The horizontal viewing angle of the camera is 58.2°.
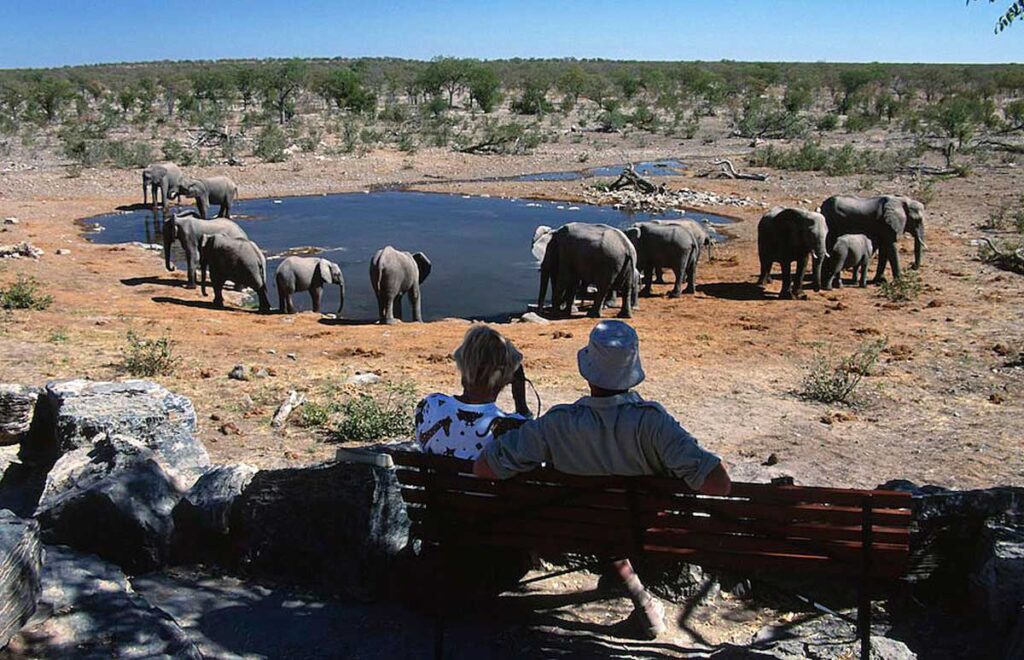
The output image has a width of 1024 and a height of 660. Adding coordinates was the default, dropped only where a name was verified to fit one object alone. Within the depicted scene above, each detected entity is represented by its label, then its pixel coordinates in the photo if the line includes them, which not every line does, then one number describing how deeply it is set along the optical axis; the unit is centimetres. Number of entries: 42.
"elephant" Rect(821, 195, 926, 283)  1588
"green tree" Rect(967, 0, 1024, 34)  627
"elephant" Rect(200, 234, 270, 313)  1447
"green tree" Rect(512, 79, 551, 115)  5172
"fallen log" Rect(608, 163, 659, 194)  2672
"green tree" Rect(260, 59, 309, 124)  4547
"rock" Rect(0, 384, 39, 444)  638
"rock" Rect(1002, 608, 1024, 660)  348
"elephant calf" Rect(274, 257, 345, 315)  1434
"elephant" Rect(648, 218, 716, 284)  1562
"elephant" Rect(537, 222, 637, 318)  1391
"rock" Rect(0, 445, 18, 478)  606
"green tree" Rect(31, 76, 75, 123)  4166
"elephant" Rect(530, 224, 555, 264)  1549
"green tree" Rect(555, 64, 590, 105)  6081
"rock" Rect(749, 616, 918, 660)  374
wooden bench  354
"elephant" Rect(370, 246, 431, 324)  1335
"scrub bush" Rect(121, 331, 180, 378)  866
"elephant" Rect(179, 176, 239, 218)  2203
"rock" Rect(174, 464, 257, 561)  455
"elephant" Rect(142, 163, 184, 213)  2309
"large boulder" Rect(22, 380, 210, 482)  580
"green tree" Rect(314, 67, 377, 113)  4894
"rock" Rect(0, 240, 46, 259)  1639
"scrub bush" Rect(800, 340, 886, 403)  859
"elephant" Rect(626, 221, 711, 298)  1520
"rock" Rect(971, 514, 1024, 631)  400
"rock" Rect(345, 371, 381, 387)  874
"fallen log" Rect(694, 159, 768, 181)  2942
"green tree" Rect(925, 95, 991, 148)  3269
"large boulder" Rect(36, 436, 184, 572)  431
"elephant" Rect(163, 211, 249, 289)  1599
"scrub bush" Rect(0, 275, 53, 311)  1184
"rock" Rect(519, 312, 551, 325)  1360
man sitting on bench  341
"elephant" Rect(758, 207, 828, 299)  1470
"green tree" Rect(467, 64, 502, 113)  5225
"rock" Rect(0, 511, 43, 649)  315
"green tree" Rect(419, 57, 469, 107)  5662
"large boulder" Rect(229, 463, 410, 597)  434
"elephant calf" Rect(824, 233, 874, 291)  1503
